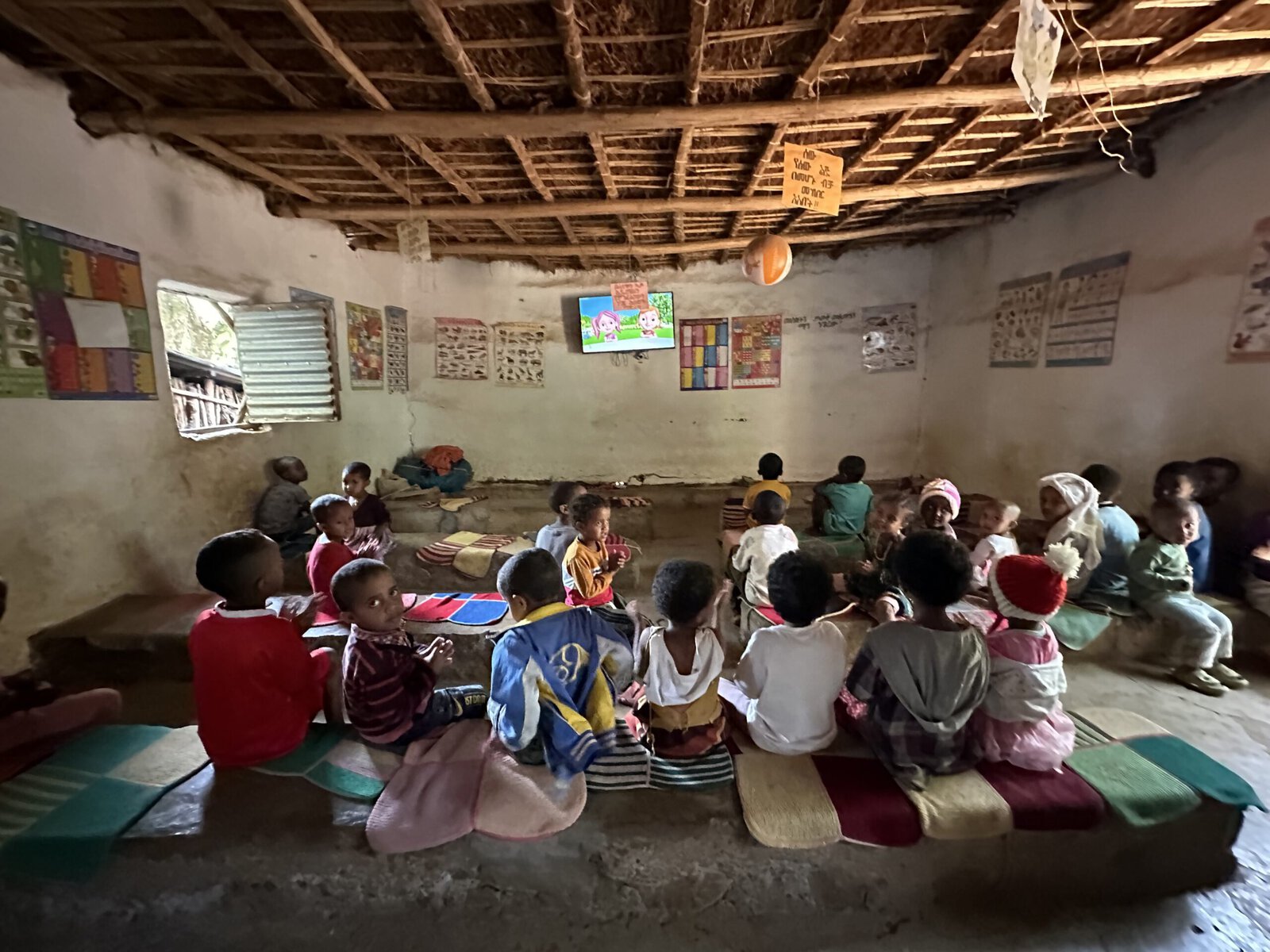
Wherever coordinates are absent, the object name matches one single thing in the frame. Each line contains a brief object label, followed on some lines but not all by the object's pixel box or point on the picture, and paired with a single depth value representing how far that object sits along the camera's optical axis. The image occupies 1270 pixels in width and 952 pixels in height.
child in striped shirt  1.97
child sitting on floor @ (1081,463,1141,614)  3.46
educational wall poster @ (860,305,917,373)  6.91
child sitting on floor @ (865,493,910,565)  3.47
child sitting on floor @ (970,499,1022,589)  3.25
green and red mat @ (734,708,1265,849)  1.76
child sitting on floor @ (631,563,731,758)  1.91
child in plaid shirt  1.84
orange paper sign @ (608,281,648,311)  5.69
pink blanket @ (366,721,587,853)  1.78
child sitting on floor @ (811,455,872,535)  4.53
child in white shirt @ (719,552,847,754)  1.93
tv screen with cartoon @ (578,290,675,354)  6.99
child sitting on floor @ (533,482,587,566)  3.39
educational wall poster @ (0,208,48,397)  2.78
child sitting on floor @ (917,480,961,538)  3.20
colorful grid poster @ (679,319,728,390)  7.07
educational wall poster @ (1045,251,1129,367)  4.32
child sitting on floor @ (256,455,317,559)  4.27
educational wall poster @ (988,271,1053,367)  5.08
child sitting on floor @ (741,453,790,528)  4.60
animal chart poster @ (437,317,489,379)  6.83
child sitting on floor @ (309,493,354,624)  3.15
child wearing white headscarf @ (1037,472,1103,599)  3.32
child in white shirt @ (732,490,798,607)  3.39
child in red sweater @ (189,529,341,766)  1.90
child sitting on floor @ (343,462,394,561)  4.08
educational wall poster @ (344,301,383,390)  5.65
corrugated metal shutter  4.43
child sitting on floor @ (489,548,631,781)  1.88
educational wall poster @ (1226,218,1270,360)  3.34
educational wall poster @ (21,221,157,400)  2.96
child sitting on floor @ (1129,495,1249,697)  3.10
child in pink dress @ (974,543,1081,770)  1.90
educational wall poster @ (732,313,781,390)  7.04
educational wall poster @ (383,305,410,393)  6.28
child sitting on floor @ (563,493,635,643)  2.96
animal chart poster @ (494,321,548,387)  7.08
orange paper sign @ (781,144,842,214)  3.27
